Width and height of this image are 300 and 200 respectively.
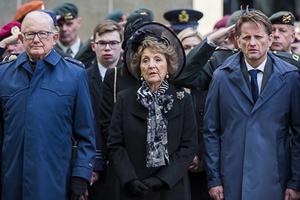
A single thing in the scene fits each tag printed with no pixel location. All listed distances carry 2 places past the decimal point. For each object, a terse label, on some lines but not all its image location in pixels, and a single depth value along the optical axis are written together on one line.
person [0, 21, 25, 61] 15.19
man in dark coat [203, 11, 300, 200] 12.96
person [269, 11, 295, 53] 16.34
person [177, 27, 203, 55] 16.31
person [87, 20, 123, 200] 15.37
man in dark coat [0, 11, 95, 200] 12.57
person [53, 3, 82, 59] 18.92
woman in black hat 12.89
